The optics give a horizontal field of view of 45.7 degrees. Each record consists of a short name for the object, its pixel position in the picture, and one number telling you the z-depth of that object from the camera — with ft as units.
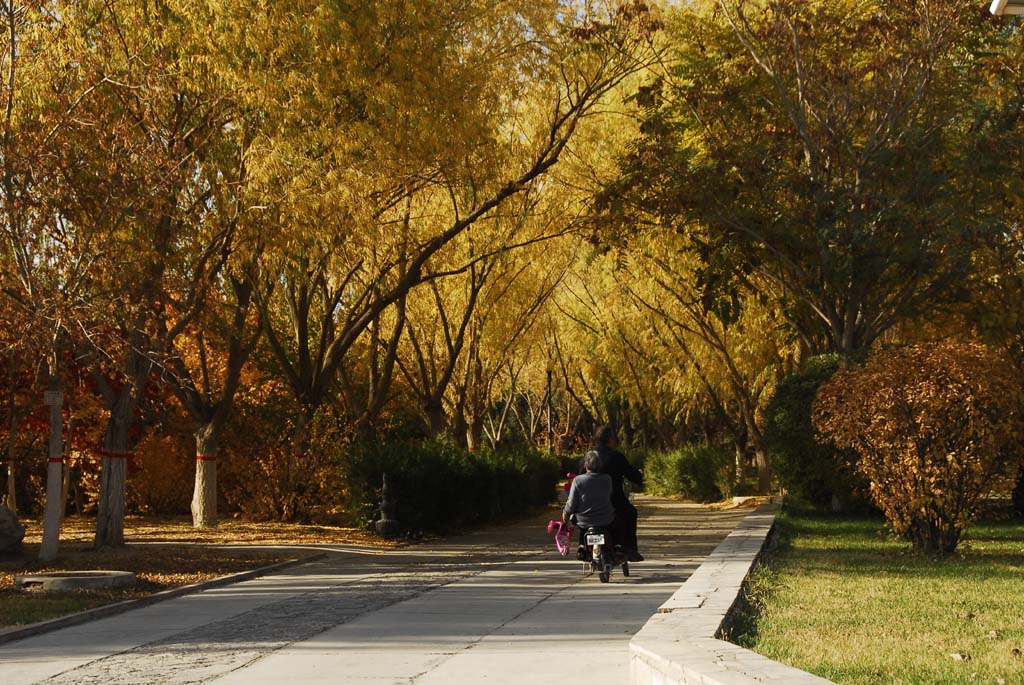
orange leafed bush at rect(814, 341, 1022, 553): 49.75
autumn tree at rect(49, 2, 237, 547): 51.44
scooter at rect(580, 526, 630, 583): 46.26
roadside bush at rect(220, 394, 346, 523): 88.79
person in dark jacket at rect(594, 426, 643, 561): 47.96
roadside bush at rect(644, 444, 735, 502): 134.10
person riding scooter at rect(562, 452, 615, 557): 46.73
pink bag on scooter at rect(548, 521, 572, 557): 53.21
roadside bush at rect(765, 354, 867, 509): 78.33
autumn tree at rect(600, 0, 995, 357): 76.59
